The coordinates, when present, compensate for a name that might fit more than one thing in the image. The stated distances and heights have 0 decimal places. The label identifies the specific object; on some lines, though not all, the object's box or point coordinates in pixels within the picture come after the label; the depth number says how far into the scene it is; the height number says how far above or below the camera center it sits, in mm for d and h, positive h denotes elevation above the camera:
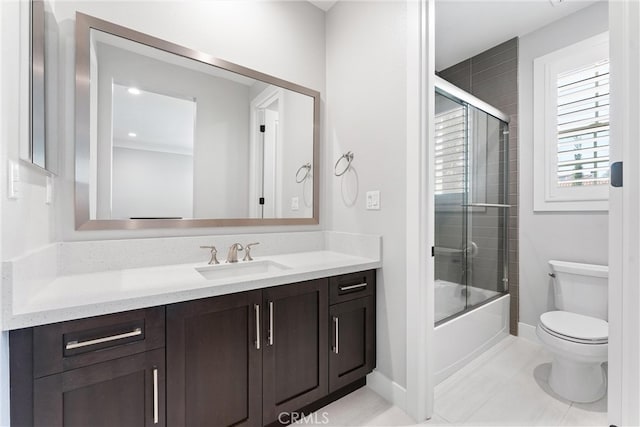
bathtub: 1879 -829
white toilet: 1611 -711
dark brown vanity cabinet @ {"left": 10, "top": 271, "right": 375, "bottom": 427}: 877 -578
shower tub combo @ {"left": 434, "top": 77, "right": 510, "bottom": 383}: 2176 -35
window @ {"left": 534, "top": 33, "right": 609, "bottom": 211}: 2064 +681
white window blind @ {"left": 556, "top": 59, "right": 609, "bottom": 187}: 2061 +674
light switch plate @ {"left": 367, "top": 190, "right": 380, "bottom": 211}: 1760 +90
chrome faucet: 1649 -234
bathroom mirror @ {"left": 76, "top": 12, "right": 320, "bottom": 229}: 1378 +450
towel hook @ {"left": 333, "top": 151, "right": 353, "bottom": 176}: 1971 +390
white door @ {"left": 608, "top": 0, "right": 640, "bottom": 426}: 858 -31
